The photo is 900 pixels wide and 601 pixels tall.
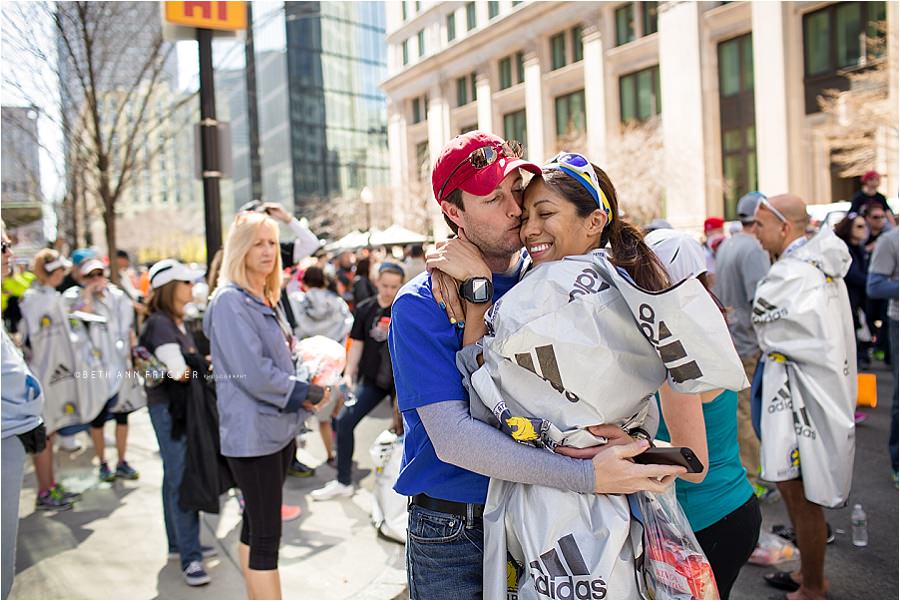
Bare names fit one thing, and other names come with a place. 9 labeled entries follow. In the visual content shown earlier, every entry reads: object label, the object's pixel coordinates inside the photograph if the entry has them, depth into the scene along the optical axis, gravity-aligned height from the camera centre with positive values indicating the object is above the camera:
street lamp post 22.98 +3.17
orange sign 5.54 +2.18
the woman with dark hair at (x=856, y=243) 9.27 +0.43
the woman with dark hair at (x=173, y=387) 4.59 -0.50
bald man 3.79 -0.56
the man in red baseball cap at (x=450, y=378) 1.92 -0.21
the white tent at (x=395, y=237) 17.02 +1.38
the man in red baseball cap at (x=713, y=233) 9.63 +0.72
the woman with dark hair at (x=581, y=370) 1.70 -0.19
